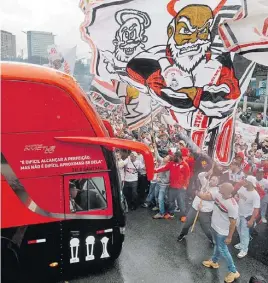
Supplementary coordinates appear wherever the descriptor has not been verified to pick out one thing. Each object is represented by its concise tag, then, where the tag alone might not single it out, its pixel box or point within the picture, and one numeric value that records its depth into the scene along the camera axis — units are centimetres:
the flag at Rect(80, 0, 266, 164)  712
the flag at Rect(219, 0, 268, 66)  585
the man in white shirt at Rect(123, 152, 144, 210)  939
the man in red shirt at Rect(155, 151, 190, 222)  856
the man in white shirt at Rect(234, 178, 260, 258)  704
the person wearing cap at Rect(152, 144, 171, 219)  895
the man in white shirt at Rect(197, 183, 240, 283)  590
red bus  521
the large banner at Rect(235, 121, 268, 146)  1082
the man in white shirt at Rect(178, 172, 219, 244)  686
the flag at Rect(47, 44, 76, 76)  1283
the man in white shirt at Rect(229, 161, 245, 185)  830
